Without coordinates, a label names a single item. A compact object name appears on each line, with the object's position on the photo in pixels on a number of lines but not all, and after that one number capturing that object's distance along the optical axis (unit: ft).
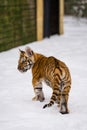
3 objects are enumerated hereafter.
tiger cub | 23.56
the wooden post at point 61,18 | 70.90
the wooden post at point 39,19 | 62.05
